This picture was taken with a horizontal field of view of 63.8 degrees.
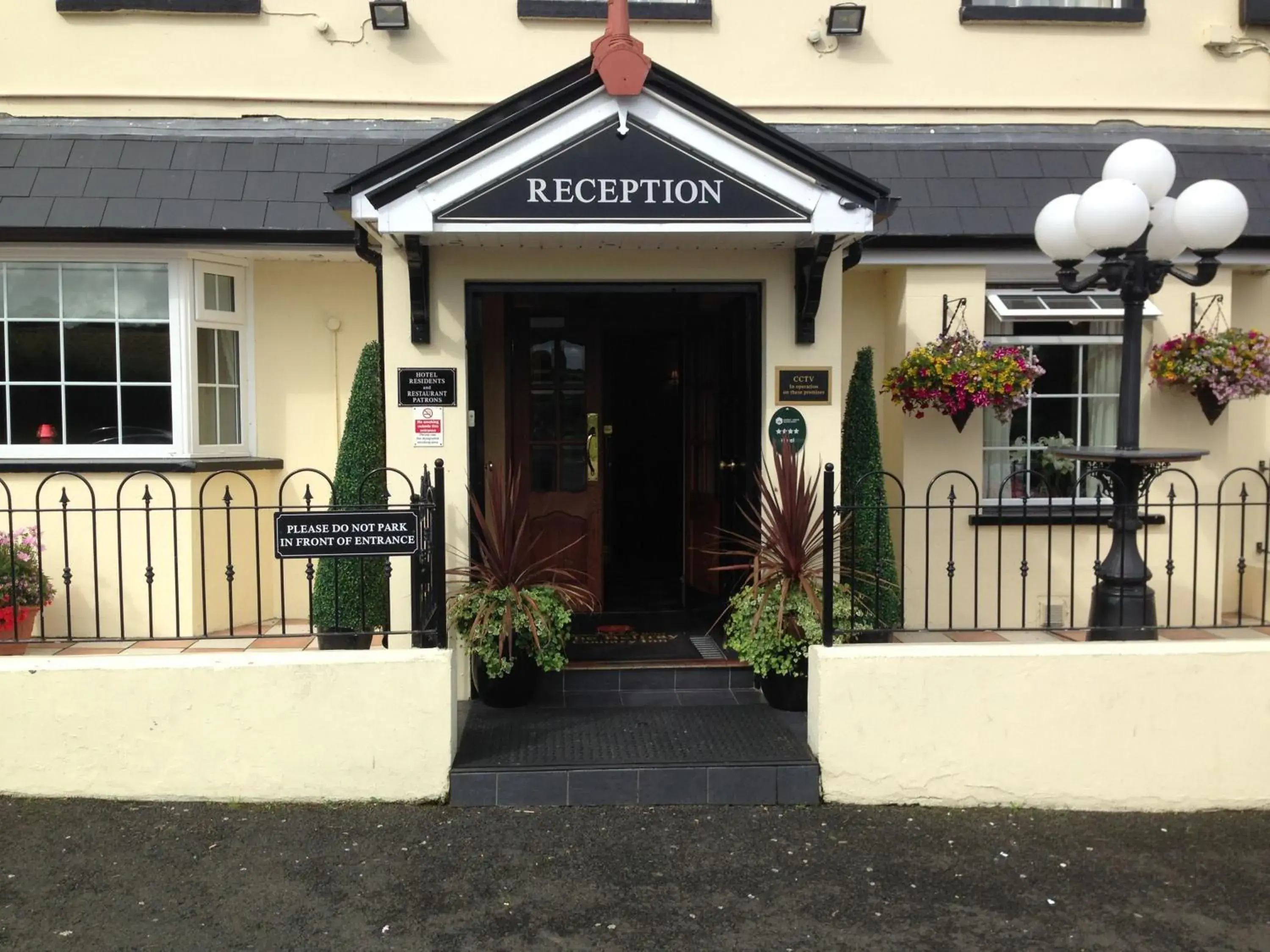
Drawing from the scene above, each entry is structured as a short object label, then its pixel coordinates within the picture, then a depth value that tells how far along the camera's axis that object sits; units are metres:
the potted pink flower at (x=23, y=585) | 5.91
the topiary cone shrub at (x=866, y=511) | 5.36
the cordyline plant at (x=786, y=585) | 5.36
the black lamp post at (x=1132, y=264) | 4.86
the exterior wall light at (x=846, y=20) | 7.05
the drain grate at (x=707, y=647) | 6.23
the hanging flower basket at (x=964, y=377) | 6.30
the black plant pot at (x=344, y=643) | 5.93
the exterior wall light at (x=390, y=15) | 6.93
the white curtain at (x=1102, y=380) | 7.18
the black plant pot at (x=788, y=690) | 5.53
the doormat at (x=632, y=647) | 6.21
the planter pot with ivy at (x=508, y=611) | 5.36
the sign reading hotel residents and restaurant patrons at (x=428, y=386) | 5.82
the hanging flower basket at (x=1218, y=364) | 6.43
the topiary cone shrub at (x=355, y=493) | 6.05
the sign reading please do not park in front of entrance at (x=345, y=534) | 4.75
